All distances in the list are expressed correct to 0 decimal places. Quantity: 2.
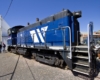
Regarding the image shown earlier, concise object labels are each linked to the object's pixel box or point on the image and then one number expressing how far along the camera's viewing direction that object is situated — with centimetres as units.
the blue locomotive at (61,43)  301
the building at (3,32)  1589
